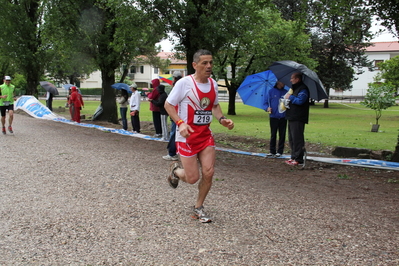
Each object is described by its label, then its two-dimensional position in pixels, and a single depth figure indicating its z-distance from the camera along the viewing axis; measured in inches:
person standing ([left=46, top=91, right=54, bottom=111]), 939.6
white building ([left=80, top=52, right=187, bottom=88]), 3784.5
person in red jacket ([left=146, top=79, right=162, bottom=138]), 482.9
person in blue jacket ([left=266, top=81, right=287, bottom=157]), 397.1
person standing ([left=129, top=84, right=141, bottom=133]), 573.3
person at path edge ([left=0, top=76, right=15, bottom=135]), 506.0
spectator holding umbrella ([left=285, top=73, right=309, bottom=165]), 346.9
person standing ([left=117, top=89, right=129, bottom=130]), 613.6
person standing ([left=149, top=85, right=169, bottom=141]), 459.5
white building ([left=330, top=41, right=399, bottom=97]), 3452.3
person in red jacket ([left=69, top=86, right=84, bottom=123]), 736.3
